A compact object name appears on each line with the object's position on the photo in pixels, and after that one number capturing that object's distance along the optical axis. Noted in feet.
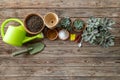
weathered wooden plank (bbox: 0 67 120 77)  5.46
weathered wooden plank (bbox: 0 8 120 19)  5.50
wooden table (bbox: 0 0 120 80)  5.46
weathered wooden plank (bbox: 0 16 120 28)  5.46
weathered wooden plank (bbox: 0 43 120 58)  5.45
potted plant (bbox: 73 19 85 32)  5.33
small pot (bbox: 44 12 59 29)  5.28
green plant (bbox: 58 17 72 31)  5.32
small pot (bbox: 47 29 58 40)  5.46
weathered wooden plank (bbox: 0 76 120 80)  5.46
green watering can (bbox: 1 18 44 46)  5.22
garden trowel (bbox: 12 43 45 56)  5.46
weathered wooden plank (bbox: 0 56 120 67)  5.45
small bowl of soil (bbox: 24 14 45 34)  5.33
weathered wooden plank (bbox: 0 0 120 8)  5.52
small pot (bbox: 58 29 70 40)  5.39
